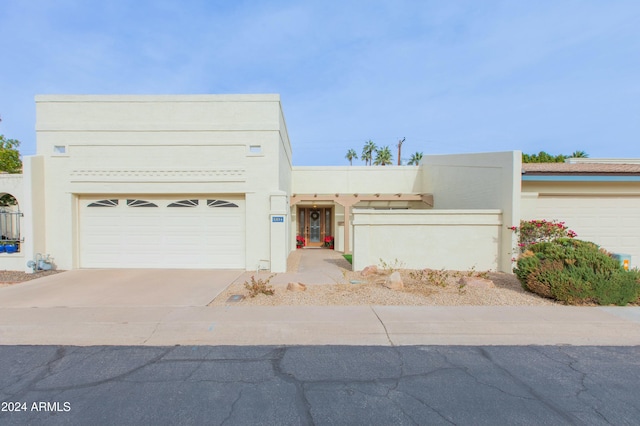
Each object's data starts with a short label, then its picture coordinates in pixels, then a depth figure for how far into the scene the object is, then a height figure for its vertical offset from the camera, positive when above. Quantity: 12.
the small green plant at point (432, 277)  8.25 -1.97
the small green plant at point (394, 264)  10.71 -1.96
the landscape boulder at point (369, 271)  9.68 -1.99
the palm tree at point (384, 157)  52.75 +8.20
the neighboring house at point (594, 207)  10.59 +0.00
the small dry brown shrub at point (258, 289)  7.17 -1.92
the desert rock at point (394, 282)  7.82 -1.90
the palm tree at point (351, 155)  63.69 +10.07
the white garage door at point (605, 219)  10.63 -0.38
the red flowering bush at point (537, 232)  9.94 -0.77
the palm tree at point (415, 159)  54.02 +8.06
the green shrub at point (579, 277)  6.64 -1.50
